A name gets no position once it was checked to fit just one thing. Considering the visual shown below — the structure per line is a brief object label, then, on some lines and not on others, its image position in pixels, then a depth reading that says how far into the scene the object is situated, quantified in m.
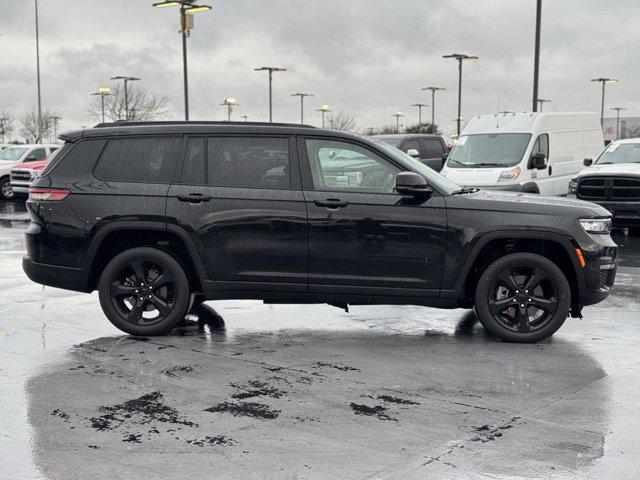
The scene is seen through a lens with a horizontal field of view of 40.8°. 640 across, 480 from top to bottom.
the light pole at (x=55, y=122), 85.04
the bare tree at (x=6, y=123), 96.97
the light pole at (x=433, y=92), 69.21
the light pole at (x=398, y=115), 88.21
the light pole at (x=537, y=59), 27.77
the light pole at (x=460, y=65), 47.21
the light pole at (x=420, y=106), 86.60
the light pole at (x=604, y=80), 68.38
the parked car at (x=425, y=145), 23.04
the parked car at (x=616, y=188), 16.30
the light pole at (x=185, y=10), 26.91
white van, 17.64
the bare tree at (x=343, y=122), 100.44
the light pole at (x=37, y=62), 54.87
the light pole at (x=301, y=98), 72.44
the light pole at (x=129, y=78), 45.70
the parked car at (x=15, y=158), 28.66
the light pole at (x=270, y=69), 44.61
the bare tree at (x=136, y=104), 76.82
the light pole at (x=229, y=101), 48.16
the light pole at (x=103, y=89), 49.67
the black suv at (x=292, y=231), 7.20
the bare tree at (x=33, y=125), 90.62
